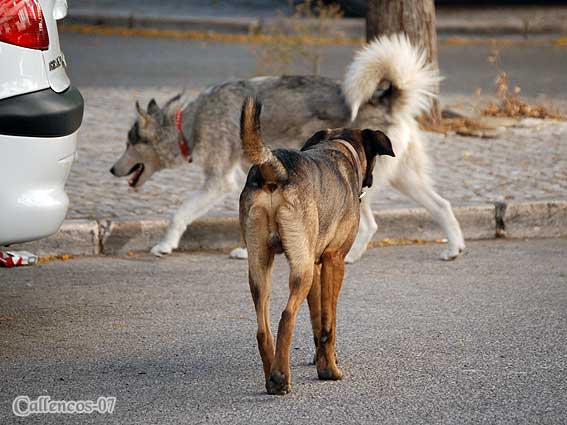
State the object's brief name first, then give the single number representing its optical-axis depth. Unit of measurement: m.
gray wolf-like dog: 13.62
